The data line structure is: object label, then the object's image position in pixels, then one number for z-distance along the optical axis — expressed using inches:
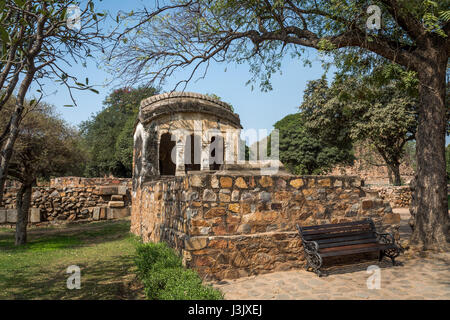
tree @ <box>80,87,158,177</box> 1075.9
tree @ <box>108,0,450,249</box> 243.0
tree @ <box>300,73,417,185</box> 713.6
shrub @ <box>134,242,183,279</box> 177.9
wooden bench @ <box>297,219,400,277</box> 192.2
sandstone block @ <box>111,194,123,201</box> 552.2
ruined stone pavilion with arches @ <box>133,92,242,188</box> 383.6
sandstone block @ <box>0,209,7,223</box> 465.5
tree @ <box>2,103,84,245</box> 351.6
